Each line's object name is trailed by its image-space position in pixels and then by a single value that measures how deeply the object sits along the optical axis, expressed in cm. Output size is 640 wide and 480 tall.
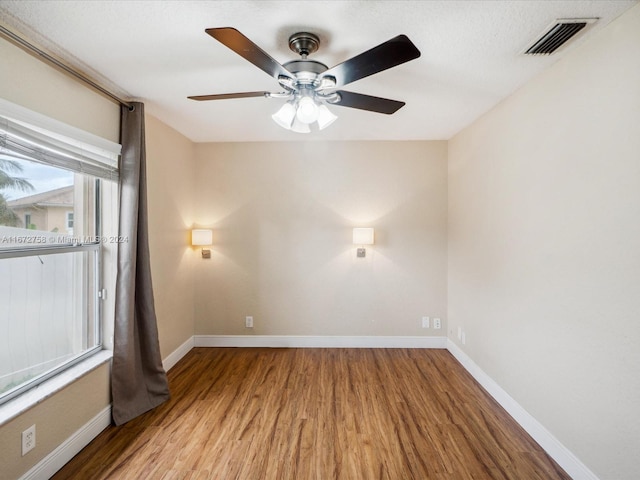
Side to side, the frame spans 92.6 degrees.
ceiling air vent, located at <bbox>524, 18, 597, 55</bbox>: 153
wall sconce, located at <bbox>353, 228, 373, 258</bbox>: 348
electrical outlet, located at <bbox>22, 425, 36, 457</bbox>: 162
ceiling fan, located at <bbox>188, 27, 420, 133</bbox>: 126
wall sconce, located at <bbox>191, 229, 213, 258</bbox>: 352
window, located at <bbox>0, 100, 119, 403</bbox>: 166
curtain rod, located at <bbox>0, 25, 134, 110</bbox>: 155
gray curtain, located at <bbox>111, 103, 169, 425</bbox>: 229
